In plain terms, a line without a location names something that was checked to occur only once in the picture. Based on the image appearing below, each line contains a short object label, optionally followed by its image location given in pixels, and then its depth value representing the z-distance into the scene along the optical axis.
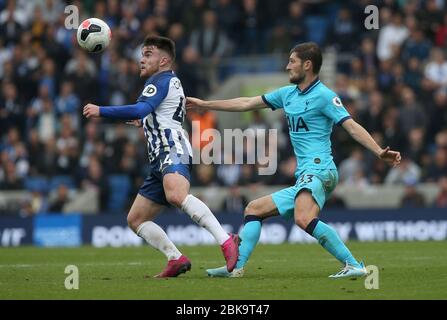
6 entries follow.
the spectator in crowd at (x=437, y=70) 23.64
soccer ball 12.68
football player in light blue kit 11.38
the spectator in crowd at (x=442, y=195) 21.70
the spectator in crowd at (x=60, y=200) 23.88
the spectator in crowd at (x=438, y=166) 22.14
